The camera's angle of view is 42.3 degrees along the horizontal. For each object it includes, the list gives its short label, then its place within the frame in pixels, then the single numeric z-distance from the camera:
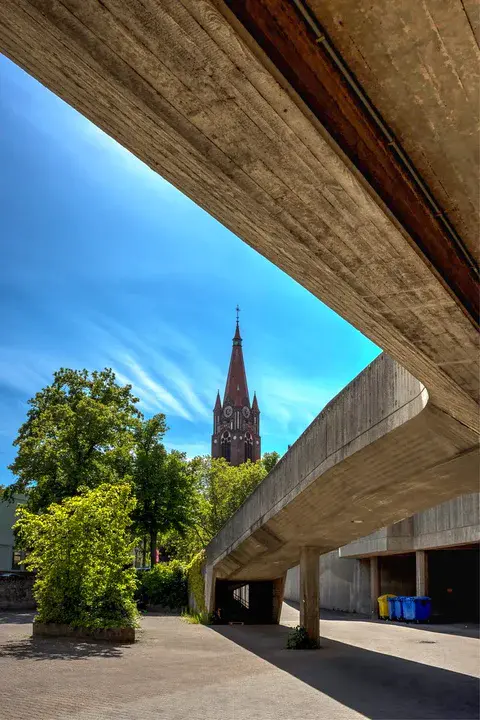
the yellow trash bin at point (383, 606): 29.90
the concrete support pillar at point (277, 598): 24.97
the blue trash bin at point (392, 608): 29.10
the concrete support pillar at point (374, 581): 32.75
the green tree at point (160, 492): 36.00
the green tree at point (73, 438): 30.44
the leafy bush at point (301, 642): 16.28
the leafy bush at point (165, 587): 30.31
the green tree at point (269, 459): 65.80
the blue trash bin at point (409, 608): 27.42
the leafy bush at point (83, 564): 17.17
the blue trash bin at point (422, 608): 27.34
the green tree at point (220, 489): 55.03
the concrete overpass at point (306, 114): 2.42
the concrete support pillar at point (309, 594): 16.67
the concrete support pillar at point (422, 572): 28.56
